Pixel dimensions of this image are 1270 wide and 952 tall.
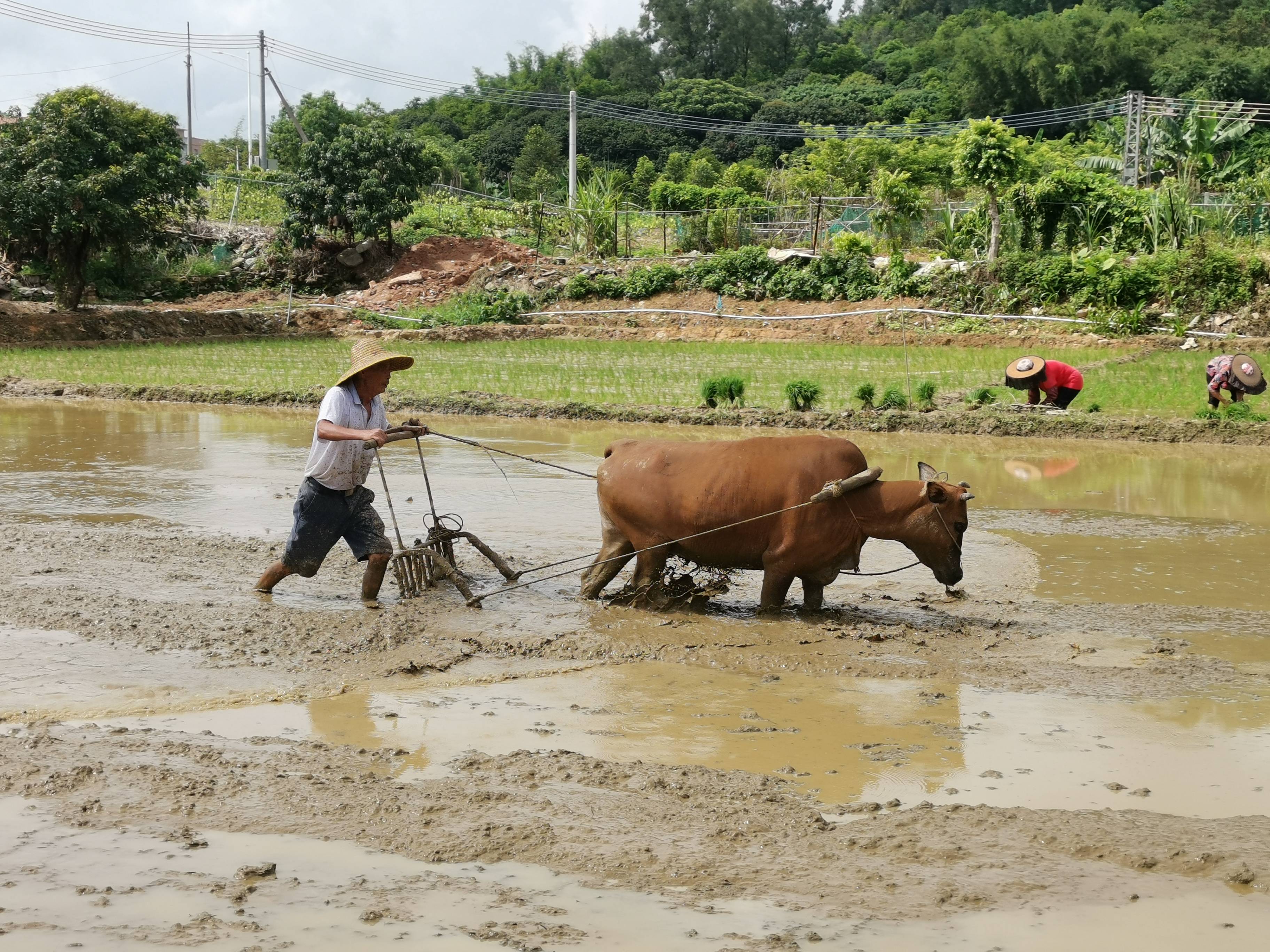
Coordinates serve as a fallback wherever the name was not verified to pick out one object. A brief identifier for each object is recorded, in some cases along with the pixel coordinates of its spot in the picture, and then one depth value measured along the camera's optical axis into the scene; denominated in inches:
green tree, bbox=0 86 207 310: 959.0
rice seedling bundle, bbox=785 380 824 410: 589.0
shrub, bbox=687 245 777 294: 1080.2
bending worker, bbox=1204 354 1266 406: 542.0
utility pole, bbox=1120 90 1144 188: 1181.7
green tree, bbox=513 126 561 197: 2098.9
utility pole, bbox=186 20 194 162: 2071.9
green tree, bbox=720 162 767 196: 1923.0
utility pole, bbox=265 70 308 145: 1574.8
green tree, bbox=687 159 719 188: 2020.2
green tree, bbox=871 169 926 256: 1125.1
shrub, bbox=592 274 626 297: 1120.2
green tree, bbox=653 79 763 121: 2630.4
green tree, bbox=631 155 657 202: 2130.9
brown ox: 264.2
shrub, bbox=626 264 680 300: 1107.3
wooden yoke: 257.9
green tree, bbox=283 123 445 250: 1230.9
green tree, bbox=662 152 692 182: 2217.0
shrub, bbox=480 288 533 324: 1082.1
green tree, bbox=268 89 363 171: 1886.6
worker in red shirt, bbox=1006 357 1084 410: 569.9
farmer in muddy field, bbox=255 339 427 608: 264.5
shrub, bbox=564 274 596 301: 1122.0
